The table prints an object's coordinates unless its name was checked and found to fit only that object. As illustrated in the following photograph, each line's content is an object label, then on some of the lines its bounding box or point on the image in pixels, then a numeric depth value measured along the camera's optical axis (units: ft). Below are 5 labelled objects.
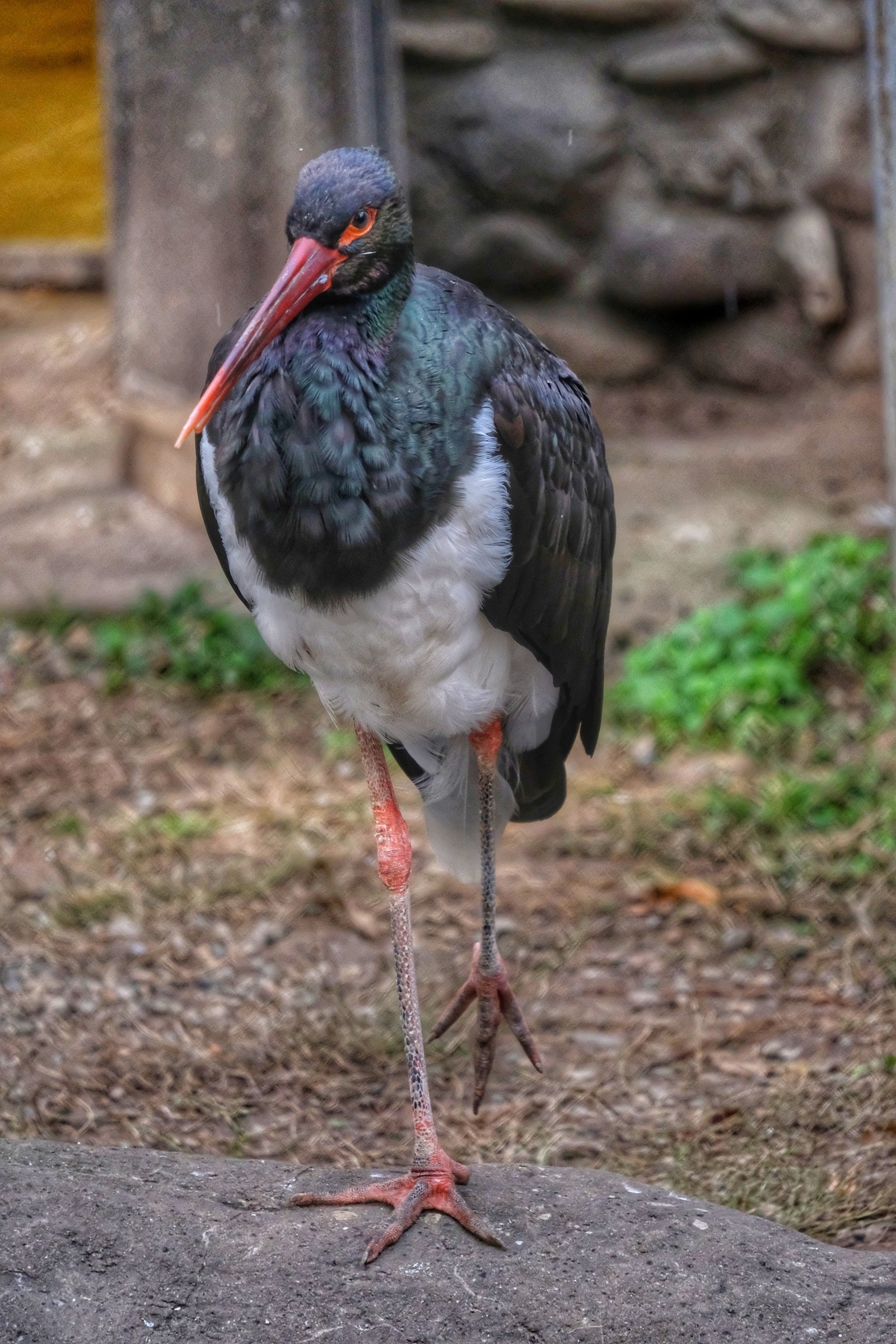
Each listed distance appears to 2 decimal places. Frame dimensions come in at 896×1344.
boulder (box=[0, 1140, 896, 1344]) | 14.40
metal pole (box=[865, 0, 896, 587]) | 27.35
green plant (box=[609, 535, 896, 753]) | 31.07
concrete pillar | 32.63
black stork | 15.48
